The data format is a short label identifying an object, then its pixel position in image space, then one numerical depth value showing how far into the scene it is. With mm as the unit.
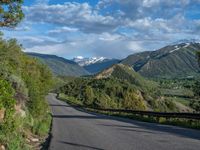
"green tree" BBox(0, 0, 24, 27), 14625
